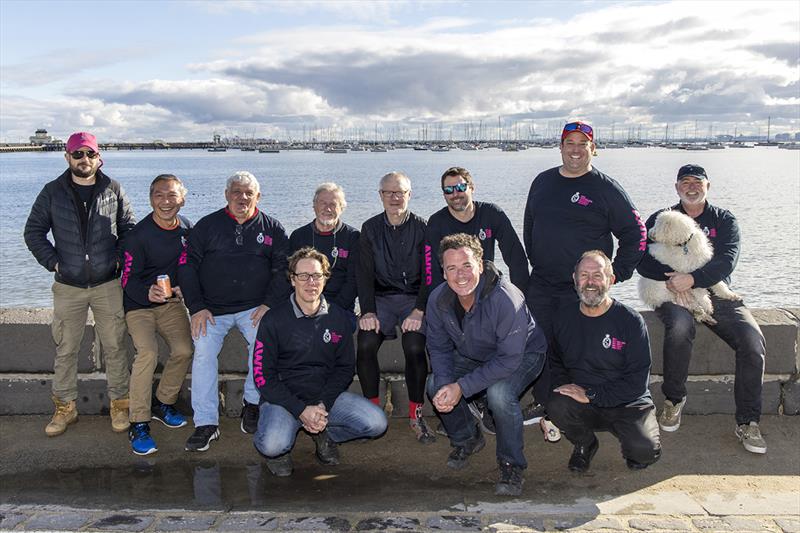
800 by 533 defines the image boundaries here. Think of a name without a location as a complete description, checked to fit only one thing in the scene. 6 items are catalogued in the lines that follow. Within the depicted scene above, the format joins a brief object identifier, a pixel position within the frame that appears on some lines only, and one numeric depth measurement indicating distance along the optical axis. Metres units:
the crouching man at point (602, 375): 4.83
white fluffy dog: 5.70
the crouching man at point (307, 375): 4.97
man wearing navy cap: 5.39
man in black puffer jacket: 5.73
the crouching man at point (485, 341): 4.73
